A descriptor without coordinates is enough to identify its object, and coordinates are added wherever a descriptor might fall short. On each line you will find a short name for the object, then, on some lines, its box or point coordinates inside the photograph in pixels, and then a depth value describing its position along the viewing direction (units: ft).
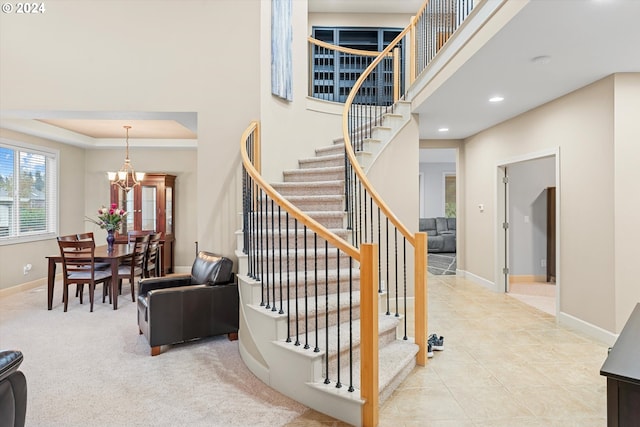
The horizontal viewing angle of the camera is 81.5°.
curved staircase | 7.55
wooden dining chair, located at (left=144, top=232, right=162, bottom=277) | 17.46
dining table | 15.12
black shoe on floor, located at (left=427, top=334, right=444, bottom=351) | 10.75
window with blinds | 18.20
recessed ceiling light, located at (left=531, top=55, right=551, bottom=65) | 10.08
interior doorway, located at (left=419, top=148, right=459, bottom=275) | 33.06
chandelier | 20.05
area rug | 23.93
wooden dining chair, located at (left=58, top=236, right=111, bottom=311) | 14.80
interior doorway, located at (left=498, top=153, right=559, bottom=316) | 19.63
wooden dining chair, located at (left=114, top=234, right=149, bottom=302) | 16.47
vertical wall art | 14.74
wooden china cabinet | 22.95
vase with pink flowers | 17.38
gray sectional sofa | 32.96
